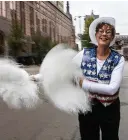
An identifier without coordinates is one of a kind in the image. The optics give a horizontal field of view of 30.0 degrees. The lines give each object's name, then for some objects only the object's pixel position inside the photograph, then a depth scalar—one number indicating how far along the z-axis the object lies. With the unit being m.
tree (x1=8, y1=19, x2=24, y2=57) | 30.55
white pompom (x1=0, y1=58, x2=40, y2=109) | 1.90
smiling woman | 1.92
